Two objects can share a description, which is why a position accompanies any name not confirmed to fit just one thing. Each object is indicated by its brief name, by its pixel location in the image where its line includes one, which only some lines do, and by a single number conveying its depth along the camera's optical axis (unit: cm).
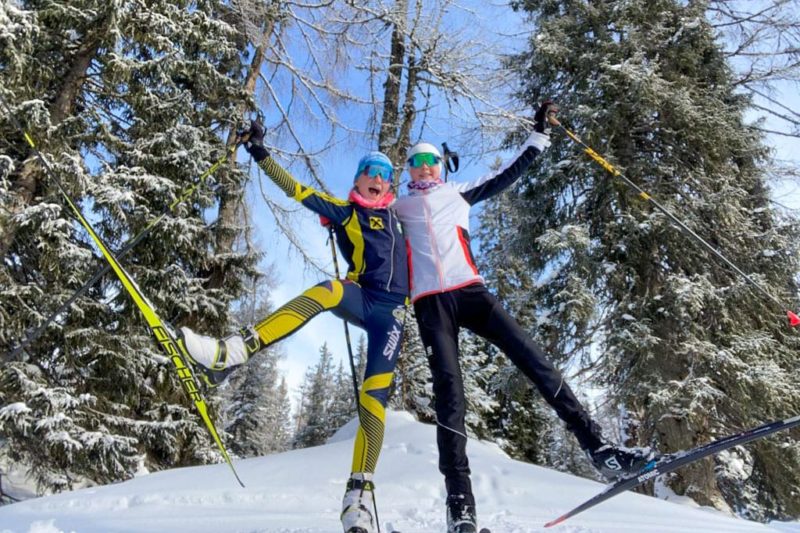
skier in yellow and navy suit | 264
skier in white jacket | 292
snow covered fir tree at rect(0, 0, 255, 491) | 691
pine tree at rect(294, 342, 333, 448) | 2926
